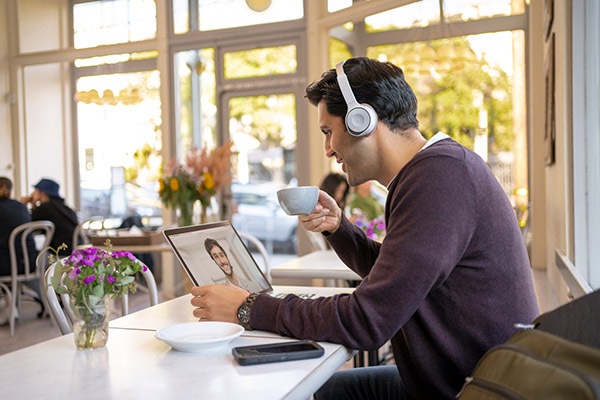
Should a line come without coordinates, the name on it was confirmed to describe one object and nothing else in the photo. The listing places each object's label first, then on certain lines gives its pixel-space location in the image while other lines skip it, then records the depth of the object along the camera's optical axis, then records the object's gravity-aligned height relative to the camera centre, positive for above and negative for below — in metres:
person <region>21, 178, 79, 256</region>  5.96 -0.45
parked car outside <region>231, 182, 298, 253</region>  6.70 -0.57
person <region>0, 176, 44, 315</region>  5.40 -0.49
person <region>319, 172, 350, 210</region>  5.20 -0.22
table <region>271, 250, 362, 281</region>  2.81 -0.48
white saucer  1.35 -0.36
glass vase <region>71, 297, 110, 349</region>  1.42 -0.34
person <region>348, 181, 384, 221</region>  3.98 -0.30
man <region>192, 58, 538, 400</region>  1.27 -0.24
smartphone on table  1.26 -0.37
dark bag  0.82 -0.27
